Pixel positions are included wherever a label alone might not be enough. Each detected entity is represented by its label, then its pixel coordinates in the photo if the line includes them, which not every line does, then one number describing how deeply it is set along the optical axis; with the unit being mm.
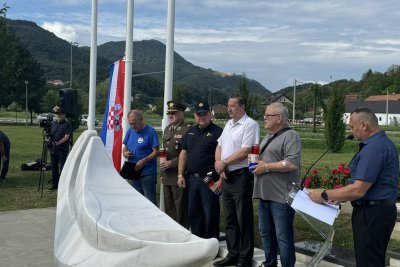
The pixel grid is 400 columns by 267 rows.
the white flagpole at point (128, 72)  8344
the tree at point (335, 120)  26188
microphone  4342
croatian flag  8539
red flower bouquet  8875
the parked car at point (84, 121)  56925
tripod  10957
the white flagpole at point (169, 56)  7281
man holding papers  3830
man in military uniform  6492
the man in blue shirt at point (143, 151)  7039
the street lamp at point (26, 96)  58662
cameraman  10922
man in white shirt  5383
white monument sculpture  3281
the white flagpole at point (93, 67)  9836
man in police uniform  5844
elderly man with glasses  4816
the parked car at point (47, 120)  11336
